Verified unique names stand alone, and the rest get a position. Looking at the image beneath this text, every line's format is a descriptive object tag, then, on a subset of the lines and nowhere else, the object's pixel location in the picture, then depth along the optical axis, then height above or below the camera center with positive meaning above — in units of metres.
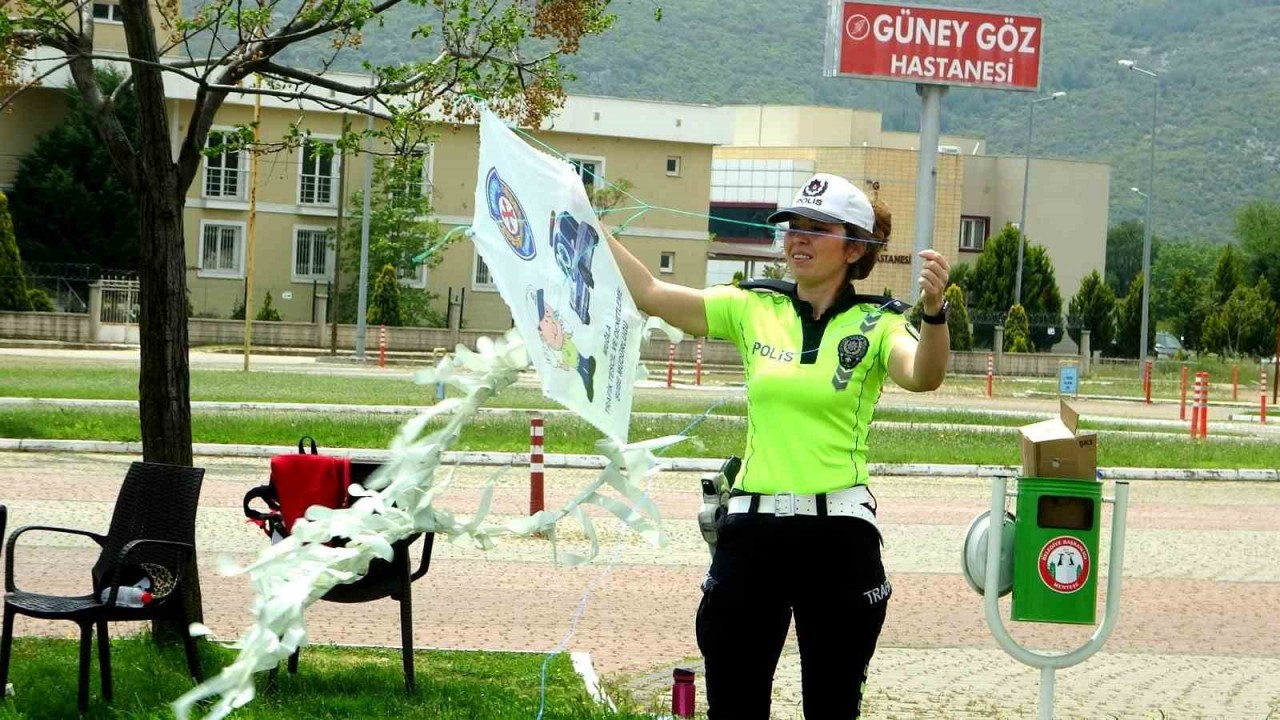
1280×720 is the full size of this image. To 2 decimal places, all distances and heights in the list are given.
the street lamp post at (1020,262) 70.38 +2.29
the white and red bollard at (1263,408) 36.34 -1.51
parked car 91.12 -0.81
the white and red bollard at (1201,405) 29.05 -1.22
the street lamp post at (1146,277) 58.19 +1.68
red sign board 50.94 +7.74
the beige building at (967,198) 85.38 +5.89
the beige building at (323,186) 61.47 +3.50
